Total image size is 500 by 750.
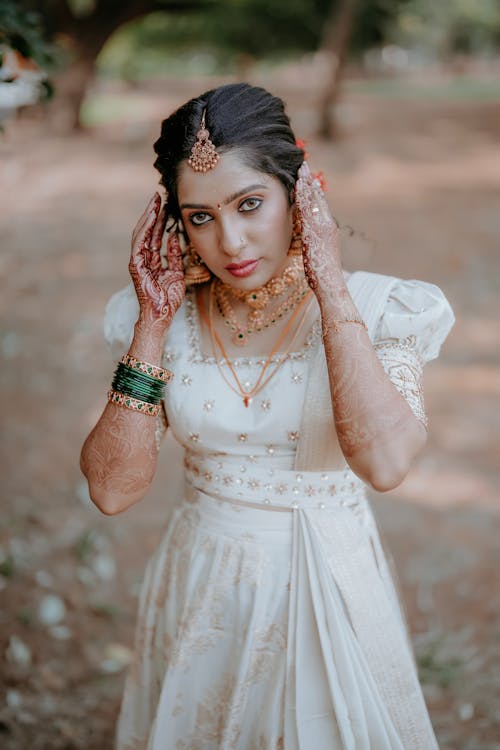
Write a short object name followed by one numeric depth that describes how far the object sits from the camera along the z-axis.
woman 1.78
